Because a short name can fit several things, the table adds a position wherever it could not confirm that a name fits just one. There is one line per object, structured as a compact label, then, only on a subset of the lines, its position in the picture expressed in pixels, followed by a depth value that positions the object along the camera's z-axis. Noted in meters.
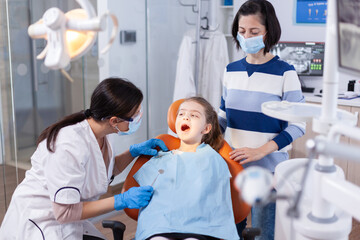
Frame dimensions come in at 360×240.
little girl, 1.67
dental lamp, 0.99
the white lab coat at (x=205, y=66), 3.52
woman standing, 1.79
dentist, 1.59
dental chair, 1.70
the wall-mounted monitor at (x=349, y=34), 0.87
